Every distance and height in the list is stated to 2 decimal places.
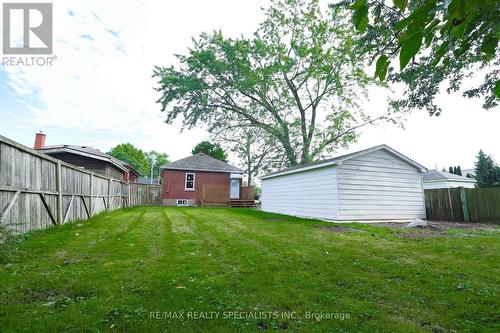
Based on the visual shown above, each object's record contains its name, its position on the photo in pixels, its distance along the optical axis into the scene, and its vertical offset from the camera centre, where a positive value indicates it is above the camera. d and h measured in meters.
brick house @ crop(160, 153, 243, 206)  23.16 +0.50
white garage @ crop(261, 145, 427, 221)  10.33 -0.34
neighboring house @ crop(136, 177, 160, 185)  47.99 +2.03
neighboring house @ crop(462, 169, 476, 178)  45.74 +0.49
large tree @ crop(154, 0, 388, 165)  19.25 +8.25
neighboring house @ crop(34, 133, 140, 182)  13.96 +2.20
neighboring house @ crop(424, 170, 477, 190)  27.09 -0.61
